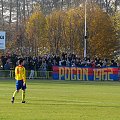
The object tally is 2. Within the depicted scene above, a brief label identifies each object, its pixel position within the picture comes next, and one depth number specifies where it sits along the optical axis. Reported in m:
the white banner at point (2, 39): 52.47
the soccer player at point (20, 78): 25.47
